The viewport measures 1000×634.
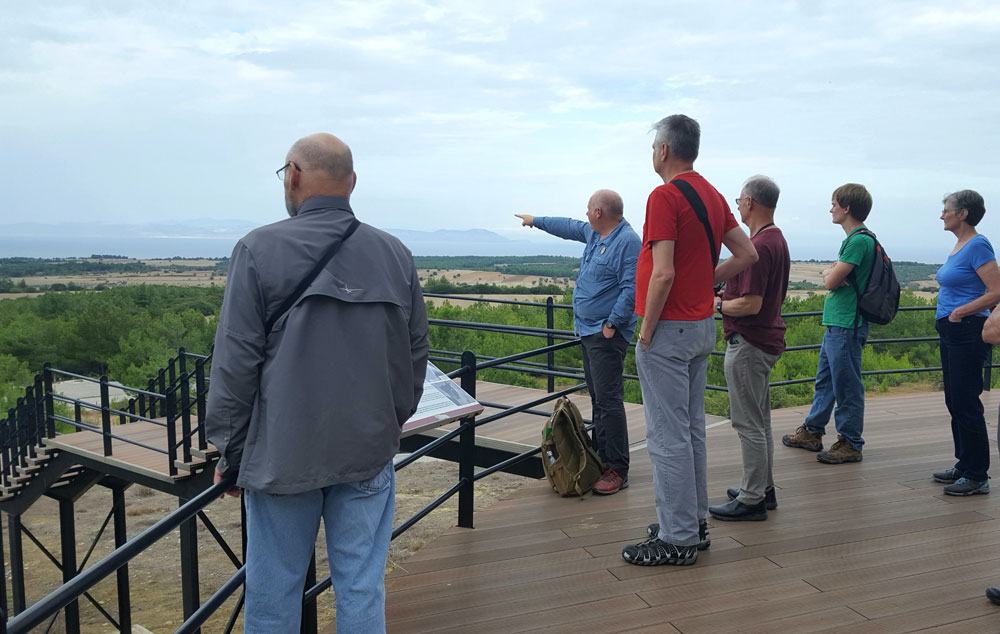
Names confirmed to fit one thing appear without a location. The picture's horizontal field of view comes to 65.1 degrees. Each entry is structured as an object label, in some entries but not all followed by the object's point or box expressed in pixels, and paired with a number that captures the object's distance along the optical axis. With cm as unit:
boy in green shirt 504
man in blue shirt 469
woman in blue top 460
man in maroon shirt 405
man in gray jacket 198
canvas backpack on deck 490
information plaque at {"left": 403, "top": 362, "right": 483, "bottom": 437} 279
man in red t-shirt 343
